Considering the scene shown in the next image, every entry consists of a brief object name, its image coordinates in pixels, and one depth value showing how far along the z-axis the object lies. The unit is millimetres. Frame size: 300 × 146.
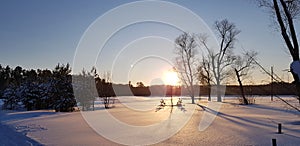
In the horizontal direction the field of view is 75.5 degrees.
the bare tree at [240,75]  23633
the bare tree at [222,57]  26058
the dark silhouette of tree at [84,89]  17444
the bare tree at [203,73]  27133
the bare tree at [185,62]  26137
